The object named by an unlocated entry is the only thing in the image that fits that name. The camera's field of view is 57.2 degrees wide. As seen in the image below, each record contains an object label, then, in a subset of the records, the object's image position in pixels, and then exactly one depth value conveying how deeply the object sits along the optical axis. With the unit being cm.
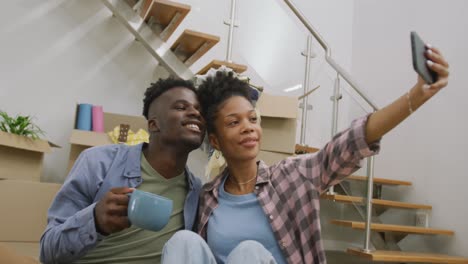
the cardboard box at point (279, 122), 269
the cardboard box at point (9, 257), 85
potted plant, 236
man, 113
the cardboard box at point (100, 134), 254
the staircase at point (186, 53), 265
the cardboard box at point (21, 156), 226
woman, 105
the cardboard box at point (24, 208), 218
